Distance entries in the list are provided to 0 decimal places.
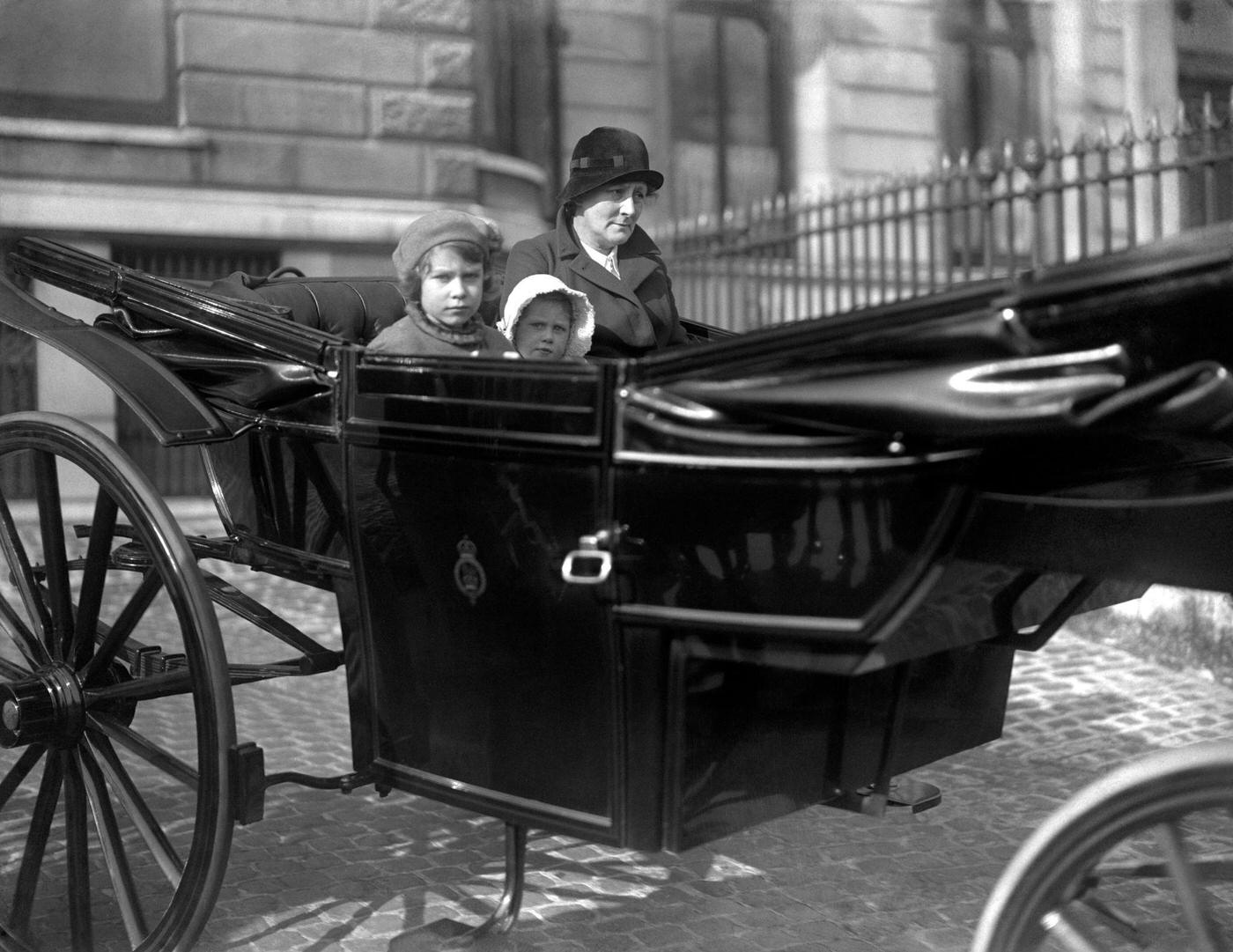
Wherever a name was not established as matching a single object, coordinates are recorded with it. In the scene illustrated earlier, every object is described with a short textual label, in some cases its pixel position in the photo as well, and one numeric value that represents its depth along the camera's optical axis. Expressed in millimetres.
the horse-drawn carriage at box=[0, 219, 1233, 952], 1890
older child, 2975
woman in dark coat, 3174
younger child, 2867
